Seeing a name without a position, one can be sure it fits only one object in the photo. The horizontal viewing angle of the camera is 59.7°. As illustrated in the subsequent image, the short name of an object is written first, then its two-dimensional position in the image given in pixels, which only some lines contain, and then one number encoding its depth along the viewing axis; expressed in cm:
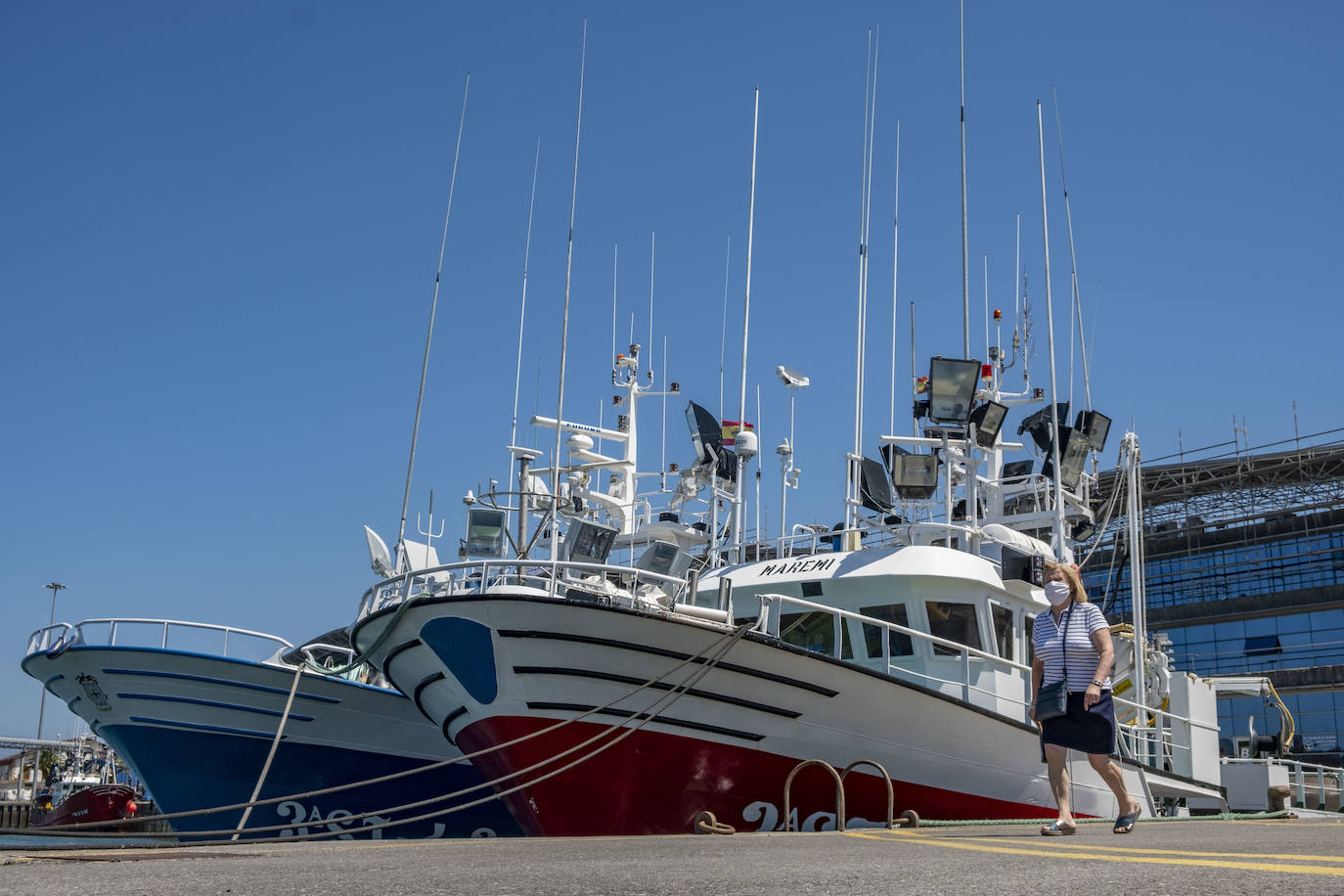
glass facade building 3859
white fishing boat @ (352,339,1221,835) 980
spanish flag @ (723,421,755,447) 2019
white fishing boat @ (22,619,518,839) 1349
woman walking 625
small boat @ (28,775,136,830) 2906
